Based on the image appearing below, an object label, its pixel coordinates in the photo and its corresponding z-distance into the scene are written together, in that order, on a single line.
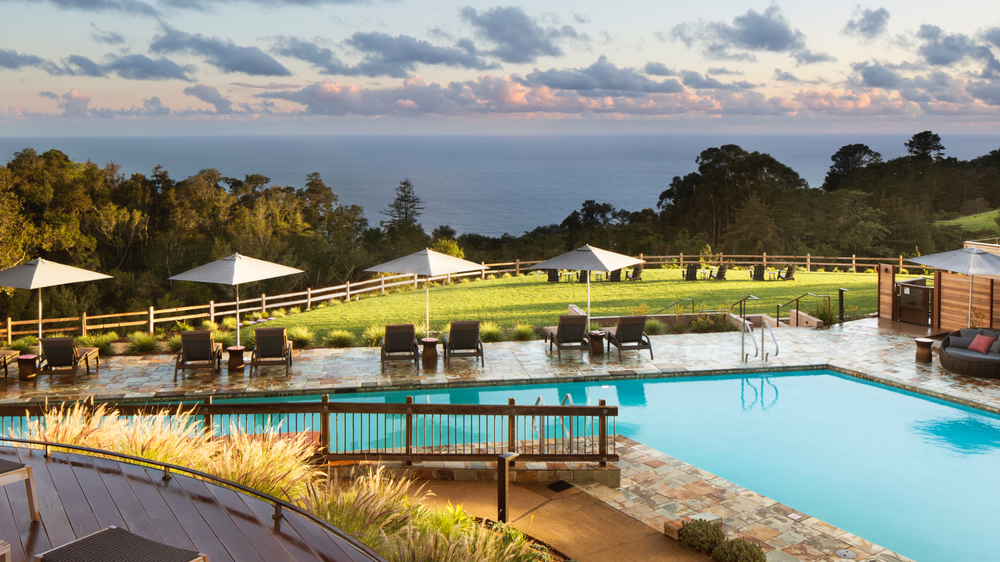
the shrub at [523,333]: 14.45
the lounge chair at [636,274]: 25.42
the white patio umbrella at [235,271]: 11.88
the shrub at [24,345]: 12.94
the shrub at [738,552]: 5.05
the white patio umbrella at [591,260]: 12.86
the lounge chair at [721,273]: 25.06
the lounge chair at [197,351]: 11.33
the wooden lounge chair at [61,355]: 11.03
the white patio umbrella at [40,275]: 11.82
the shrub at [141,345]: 13.32
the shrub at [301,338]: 13.90
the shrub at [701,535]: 5.40
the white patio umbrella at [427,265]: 12.62
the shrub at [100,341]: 13.30
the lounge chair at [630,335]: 12.47
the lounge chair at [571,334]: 12.52
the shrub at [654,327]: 14.80
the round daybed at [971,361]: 11.06
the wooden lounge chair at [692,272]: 25.08
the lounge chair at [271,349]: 11.45
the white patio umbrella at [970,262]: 11.97
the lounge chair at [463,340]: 12.09
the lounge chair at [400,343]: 11.86
